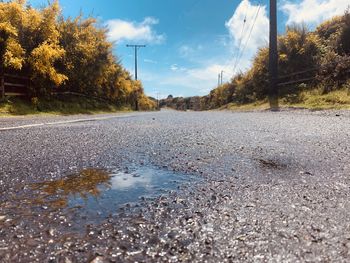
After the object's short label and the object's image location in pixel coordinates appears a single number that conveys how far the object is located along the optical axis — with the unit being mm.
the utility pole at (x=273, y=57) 20531
